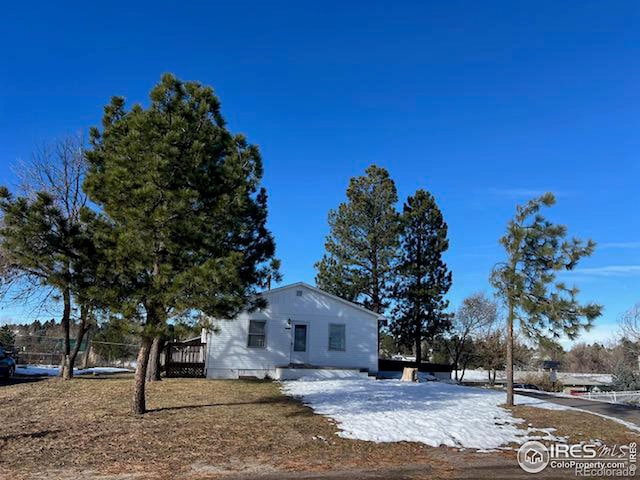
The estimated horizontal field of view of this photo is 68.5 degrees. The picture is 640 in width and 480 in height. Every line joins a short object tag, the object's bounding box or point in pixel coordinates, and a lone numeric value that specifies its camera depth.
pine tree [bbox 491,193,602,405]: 13.20
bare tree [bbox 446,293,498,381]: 35.69
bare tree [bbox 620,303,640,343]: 37.16
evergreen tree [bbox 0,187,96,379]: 9.38
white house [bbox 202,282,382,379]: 20.72
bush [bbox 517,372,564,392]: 38.09
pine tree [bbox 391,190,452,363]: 30.22
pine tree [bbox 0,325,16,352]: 33.69
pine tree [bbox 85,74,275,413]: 9.34
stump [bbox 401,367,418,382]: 21.30
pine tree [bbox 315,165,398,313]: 30.16
